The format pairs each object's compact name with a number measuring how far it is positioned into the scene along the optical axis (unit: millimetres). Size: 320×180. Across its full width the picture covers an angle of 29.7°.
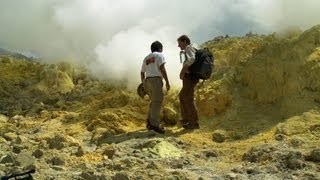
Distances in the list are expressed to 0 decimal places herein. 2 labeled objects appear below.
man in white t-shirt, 10000
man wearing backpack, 9992
